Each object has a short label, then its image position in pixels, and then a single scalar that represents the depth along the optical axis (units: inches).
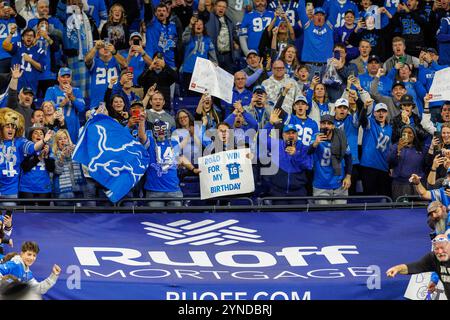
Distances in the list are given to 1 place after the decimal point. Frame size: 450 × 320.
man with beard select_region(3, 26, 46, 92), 930.7
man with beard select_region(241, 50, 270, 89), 929.5
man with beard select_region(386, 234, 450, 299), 734.5
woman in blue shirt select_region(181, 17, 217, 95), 953.5
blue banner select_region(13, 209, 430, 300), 736.3
